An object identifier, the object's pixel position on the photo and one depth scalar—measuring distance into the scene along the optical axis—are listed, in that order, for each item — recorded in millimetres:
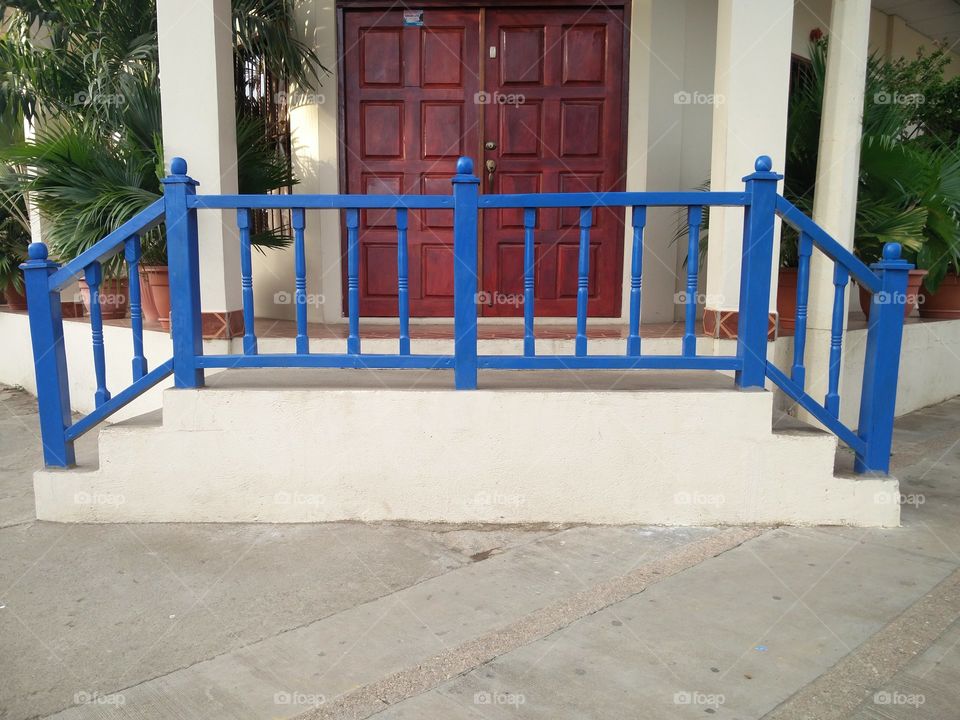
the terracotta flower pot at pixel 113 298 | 5891
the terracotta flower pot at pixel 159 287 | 4918
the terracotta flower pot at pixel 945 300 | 6492
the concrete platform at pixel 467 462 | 3432
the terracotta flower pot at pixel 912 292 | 5746
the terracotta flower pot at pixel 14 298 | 7090
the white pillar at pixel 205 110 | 4309
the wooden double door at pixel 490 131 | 5660
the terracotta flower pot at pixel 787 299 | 5145
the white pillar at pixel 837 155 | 4484
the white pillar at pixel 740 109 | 4227
